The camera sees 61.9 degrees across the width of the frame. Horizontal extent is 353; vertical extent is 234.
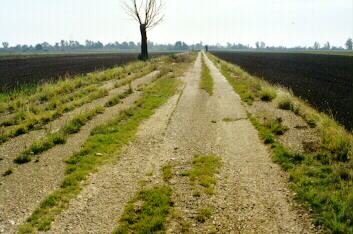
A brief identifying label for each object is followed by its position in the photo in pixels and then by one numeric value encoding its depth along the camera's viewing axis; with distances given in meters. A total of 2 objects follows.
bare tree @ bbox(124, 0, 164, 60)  44.03
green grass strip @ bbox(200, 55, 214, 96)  20.97
